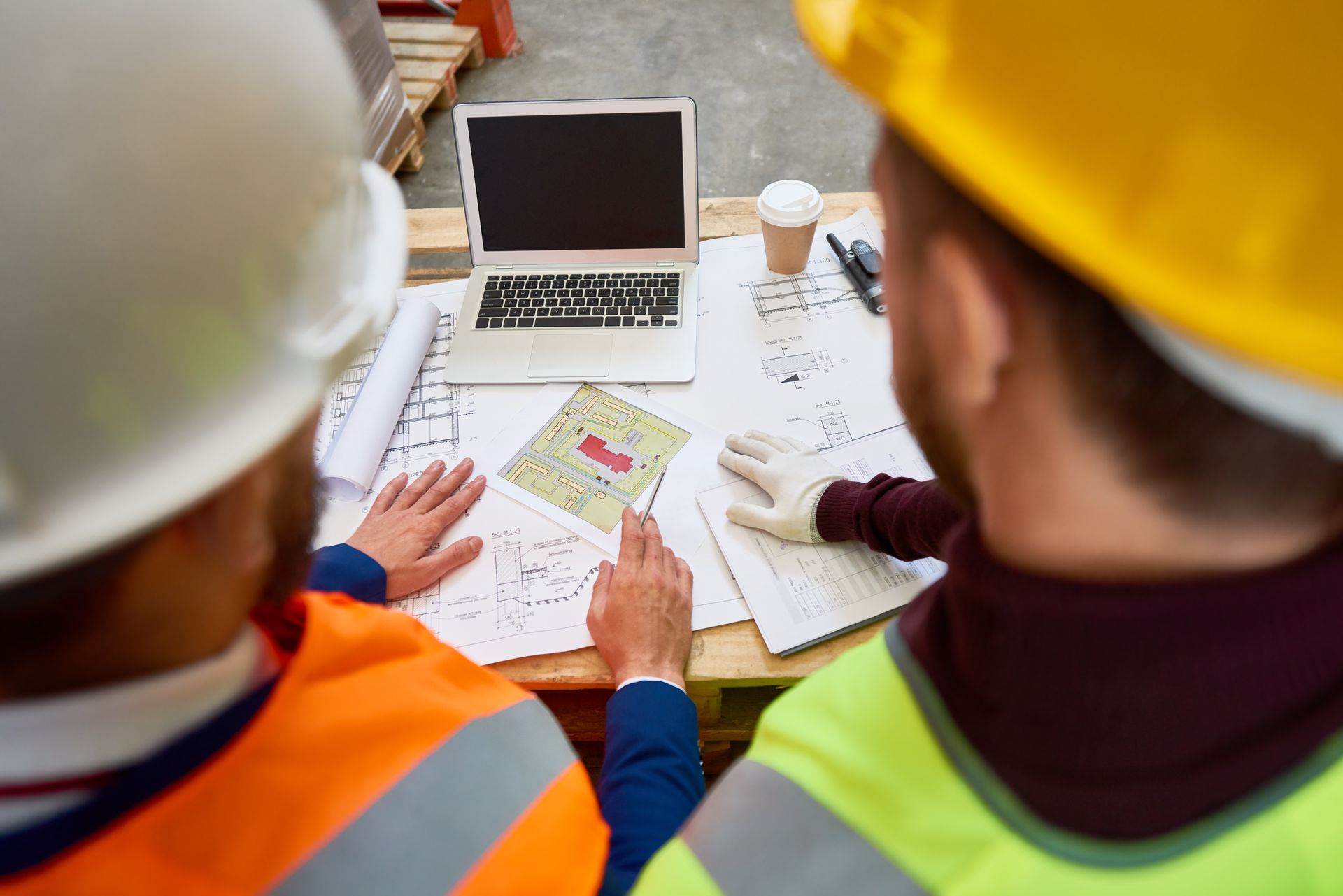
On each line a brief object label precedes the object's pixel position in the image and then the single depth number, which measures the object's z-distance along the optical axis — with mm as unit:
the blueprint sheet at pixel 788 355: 1242
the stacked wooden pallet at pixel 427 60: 2953
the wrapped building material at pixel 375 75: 2164
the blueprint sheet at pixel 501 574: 1031
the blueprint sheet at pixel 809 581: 1010
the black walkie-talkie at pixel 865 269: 1372
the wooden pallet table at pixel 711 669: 1003
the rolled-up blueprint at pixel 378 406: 1177
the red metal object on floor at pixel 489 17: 3381
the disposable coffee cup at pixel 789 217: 1363
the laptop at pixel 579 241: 1312
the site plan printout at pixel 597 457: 1151
